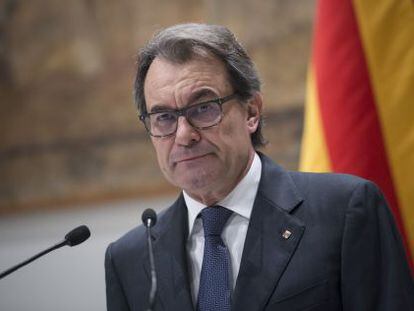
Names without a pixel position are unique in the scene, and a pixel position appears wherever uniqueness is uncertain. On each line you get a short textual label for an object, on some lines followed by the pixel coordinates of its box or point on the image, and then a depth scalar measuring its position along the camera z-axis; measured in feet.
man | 13.28
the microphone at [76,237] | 13.21
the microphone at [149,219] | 12.99
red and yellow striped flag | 18.22
